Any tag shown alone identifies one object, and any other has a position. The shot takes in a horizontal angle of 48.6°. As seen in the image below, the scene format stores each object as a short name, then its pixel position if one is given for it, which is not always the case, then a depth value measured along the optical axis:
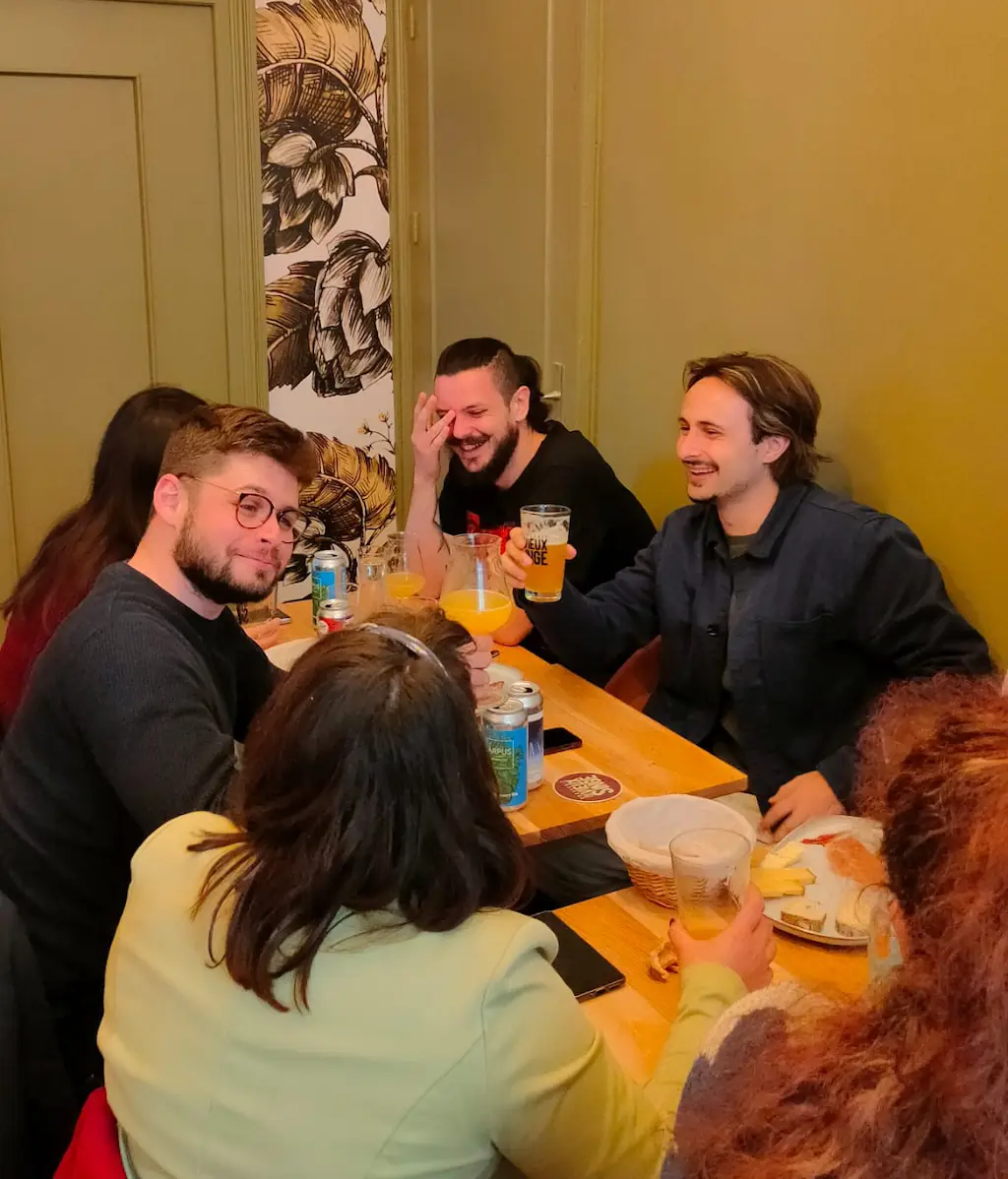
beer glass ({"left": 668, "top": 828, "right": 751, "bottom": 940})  1.25
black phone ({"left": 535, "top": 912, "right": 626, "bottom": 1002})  1.23
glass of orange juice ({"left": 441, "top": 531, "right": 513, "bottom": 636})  1.89
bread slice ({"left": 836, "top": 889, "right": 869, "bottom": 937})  1.30
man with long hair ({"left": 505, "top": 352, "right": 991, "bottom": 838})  2.07
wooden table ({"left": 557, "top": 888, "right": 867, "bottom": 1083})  1.17
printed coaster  1.65
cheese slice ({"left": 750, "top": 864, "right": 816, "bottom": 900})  1.38
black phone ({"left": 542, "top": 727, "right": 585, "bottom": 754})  1.82
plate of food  1.31
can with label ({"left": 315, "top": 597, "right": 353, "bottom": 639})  2.19
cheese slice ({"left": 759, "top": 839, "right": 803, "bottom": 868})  1.45
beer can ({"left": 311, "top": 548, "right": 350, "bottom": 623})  2.35
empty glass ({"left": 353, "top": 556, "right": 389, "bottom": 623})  2.15
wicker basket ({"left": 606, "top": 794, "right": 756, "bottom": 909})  1.39
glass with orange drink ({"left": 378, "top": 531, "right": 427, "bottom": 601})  2.24
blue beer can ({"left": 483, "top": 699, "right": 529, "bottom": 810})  1.55
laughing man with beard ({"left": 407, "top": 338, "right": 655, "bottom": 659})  2.73
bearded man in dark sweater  1.44
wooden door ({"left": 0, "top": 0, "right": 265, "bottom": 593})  3.42
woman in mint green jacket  0.92
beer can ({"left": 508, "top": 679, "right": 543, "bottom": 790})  1.60
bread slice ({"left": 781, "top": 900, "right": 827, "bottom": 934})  1.32
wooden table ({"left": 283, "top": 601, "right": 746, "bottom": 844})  1.59
